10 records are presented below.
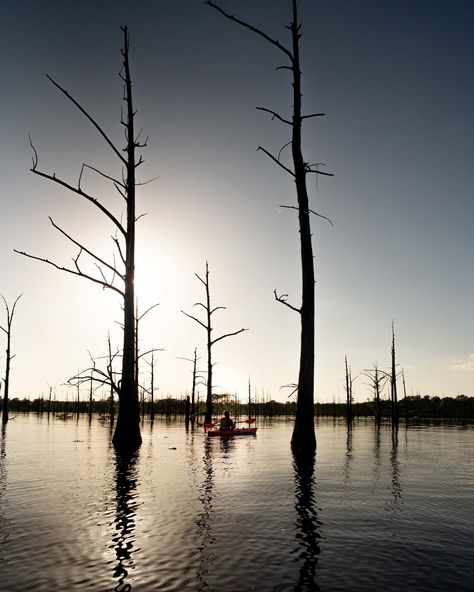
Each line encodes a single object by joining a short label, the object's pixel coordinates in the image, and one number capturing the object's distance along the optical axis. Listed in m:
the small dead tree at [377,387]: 55.53
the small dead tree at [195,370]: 45.02
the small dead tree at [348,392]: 56.68
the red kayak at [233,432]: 23.56
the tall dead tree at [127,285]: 15.37
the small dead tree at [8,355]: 38.56
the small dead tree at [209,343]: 33.38
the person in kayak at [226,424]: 24.47
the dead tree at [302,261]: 15.12
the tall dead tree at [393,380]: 47.94
